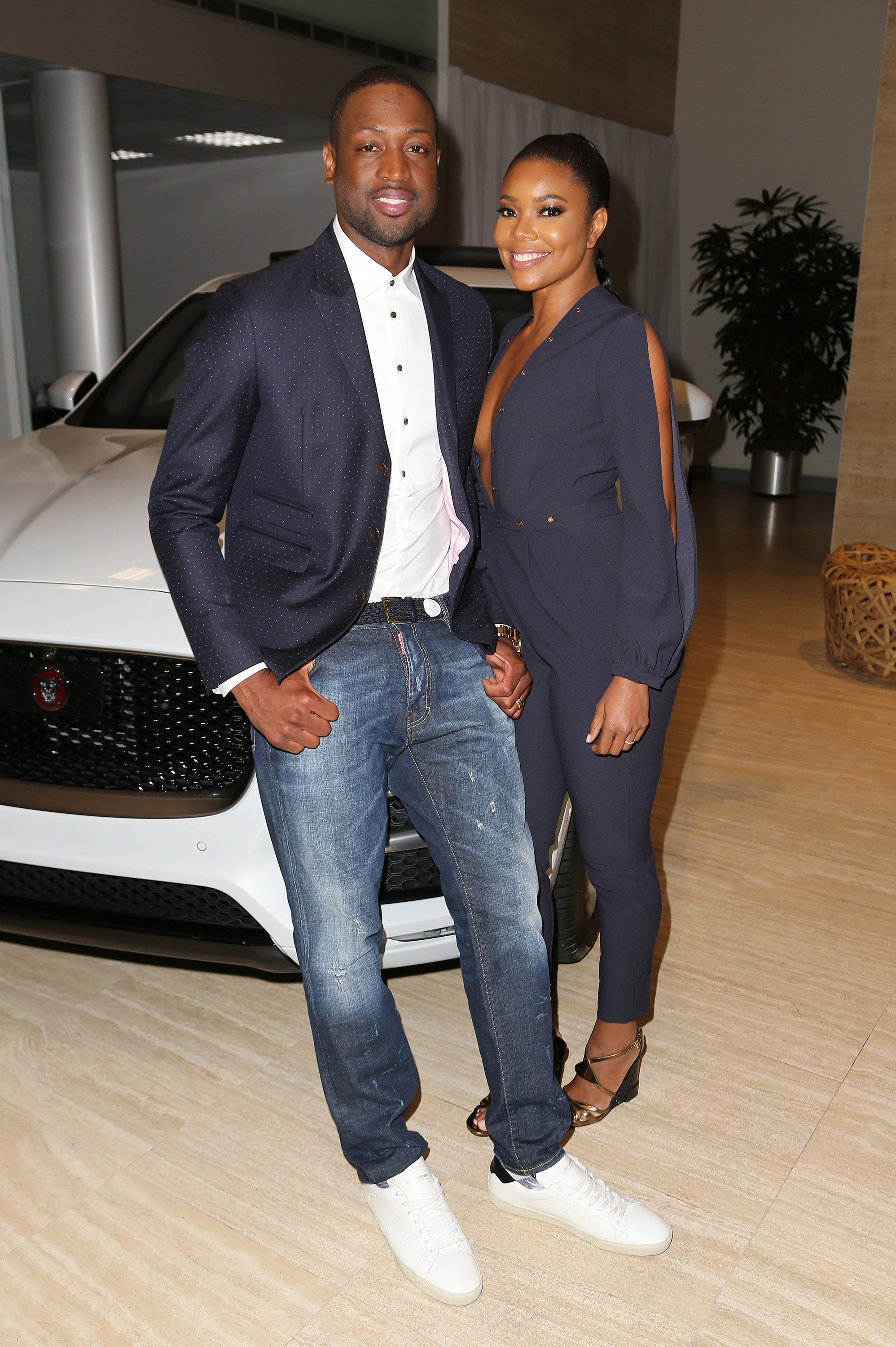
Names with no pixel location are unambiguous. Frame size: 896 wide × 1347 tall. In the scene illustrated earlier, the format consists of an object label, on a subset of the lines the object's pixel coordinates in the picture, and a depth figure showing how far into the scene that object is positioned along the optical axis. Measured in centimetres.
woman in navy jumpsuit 146
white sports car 172
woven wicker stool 409
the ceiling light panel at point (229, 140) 704
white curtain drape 753
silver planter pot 879
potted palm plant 825
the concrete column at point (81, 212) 503
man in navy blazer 134
